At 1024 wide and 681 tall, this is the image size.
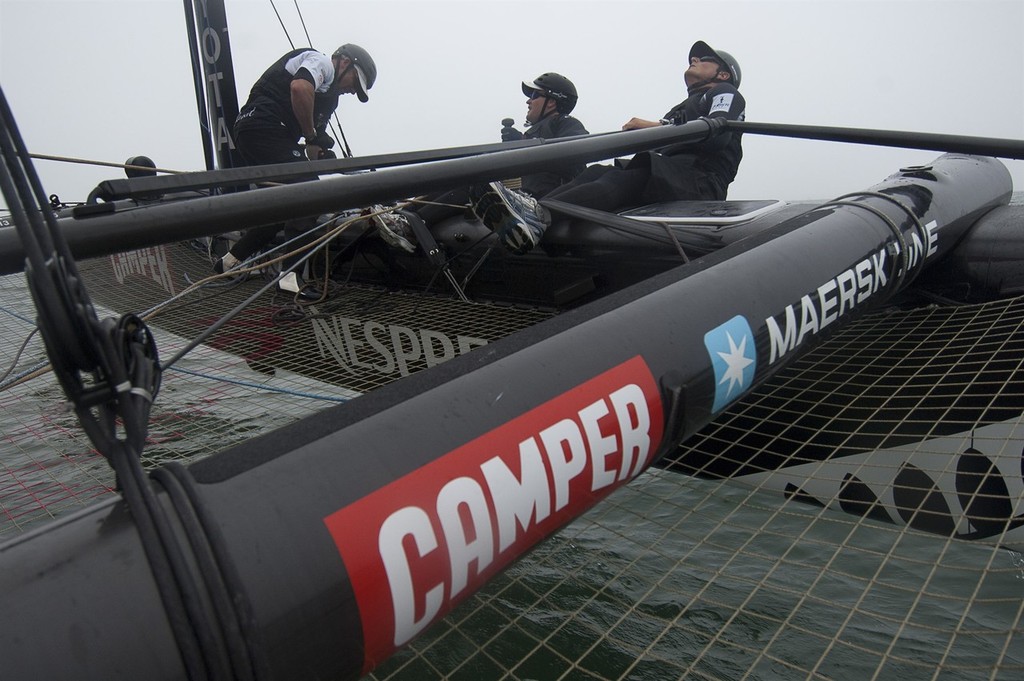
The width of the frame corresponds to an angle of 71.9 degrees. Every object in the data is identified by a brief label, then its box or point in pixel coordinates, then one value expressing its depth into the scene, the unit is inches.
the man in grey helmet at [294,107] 130.1
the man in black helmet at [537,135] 107.8
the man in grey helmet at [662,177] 86.4
